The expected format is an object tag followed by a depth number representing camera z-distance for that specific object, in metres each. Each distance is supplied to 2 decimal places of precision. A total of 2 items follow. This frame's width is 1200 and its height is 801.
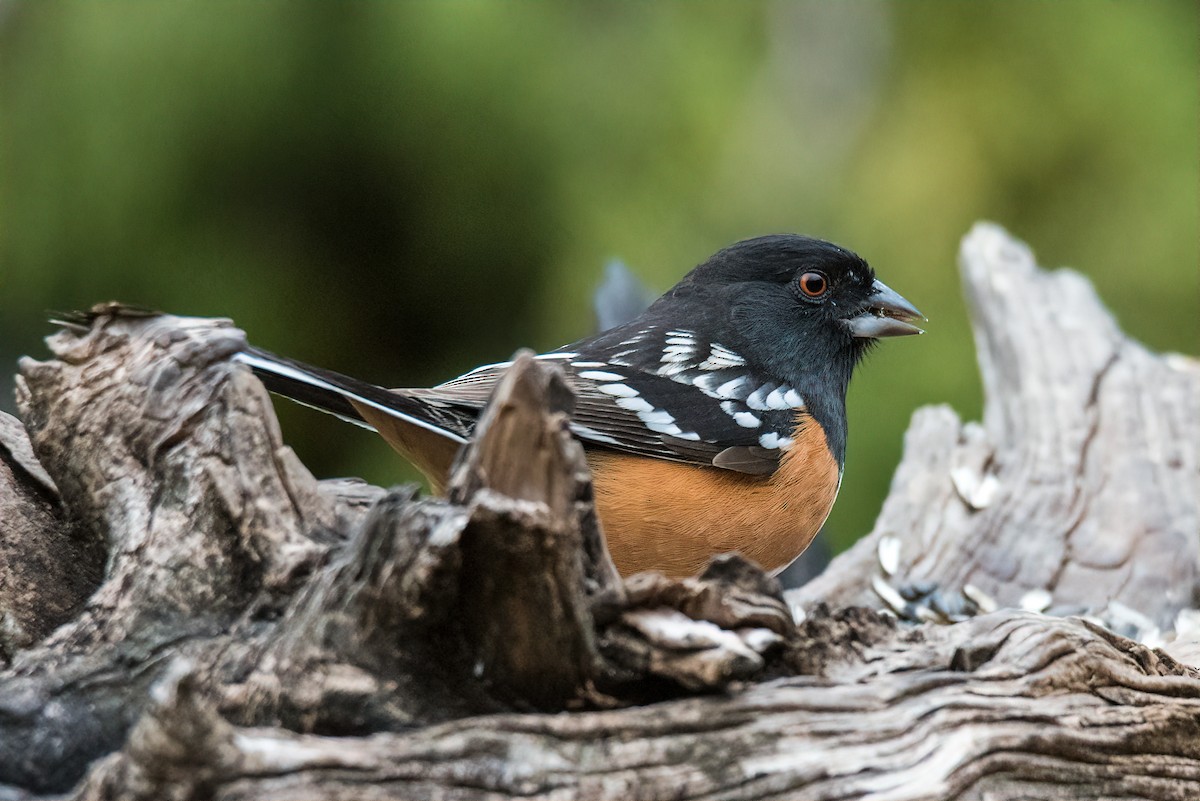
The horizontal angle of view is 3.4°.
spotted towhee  4.17
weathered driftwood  3.71
